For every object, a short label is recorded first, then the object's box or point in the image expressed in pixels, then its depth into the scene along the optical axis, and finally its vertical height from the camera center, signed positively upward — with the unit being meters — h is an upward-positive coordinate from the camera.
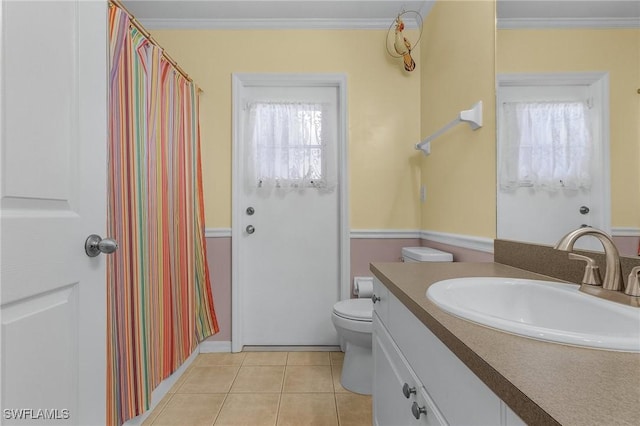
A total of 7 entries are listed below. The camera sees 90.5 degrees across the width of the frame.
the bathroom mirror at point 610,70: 0.78 +0.37
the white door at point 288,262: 2.39 -0.40
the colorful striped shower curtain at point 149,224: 1.27 -0.07
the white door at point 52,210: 0.66 +0.00
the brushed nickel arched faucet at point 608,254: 0.69 -0.10
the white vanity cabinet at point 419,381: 0.47 -0.35
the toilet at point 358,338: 1.73 -0.71
